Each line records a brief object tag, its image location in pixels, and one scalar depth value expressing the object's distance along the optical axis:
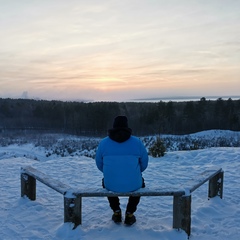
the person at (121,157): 4.07
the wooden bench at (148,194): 4.02
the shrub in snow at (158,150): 10.42
